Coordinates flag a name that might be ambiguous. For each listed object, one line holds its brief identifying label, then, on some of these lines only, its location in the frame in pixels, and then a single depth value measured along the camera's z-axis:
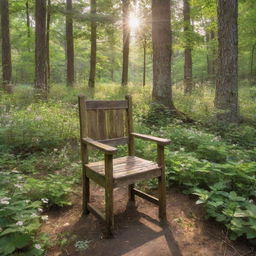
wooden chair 2.49
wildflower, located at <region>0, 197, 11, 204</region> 2.09
